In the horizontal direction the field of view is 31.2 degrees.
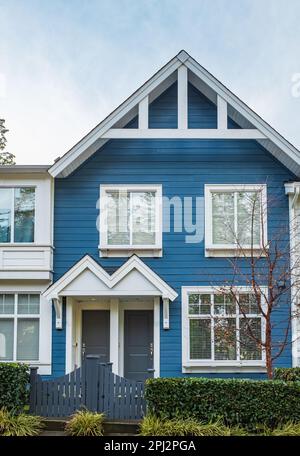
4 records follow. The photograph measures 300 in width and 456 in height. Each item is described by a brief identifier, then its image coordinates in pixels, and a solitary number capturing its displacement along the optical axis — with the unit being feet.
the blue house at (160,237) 40.91
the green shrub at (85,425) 30.35
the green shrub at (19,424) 30.12
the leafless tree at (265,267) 40.86
